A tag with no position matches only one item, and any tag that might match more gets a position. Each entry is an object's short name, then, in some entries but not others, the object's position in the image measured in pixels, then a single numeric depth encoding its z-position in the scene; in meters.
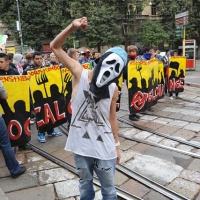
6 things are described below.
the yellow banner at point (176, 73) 7.82
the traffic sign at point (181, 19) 13.83
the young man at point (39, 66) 4.78
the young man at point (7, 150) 3.25
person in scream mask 1.96
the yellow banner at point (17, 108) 3.85
